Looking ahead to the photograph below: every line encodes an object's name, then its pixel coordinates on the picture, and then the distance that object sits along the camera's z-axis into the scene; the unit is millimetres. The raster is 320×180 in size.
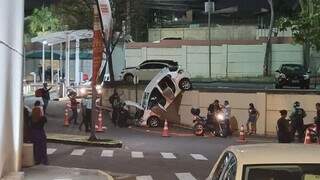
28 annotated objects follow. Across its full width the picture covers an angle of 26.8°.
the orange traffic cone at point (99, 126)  31484
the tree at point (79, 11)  54659
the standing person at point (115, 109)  33844
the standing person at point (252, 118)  30764
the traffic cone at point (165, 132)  30119
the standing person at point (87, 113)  29378
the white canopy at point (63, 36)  44219
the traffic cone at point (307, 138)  24688
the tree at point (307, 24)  27312
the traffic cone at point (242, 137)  28367
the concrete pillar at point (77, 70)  51153
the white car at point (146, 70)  49344
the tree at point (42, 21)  81188
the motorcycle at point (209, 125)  30434
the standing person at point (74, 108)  32250
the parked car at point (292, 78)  40719
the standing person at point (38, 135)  18219
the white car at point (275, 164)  5297
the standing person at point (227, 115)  30344
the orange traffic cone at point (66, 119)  33131
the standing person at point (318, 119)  25953
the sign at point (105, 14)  23875
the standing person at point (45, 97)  34725
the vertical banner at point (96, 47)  25328
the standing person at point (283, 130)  21094
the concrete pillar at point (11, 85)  12875
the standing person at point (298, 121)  27461
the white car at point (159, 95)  34406
